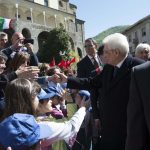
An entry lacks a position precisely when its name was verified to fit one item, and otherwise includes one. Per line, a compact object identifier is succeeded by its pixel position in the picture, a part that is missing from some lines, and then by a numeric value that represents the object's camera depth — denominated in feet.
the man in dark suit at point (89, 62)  11.58
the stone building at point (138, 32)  108.60
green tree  80.61
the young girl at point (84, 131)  7.36
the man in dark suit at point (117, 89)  7.66
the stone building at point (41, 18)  89.33
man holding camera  10.41
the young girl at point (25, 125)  4.41
